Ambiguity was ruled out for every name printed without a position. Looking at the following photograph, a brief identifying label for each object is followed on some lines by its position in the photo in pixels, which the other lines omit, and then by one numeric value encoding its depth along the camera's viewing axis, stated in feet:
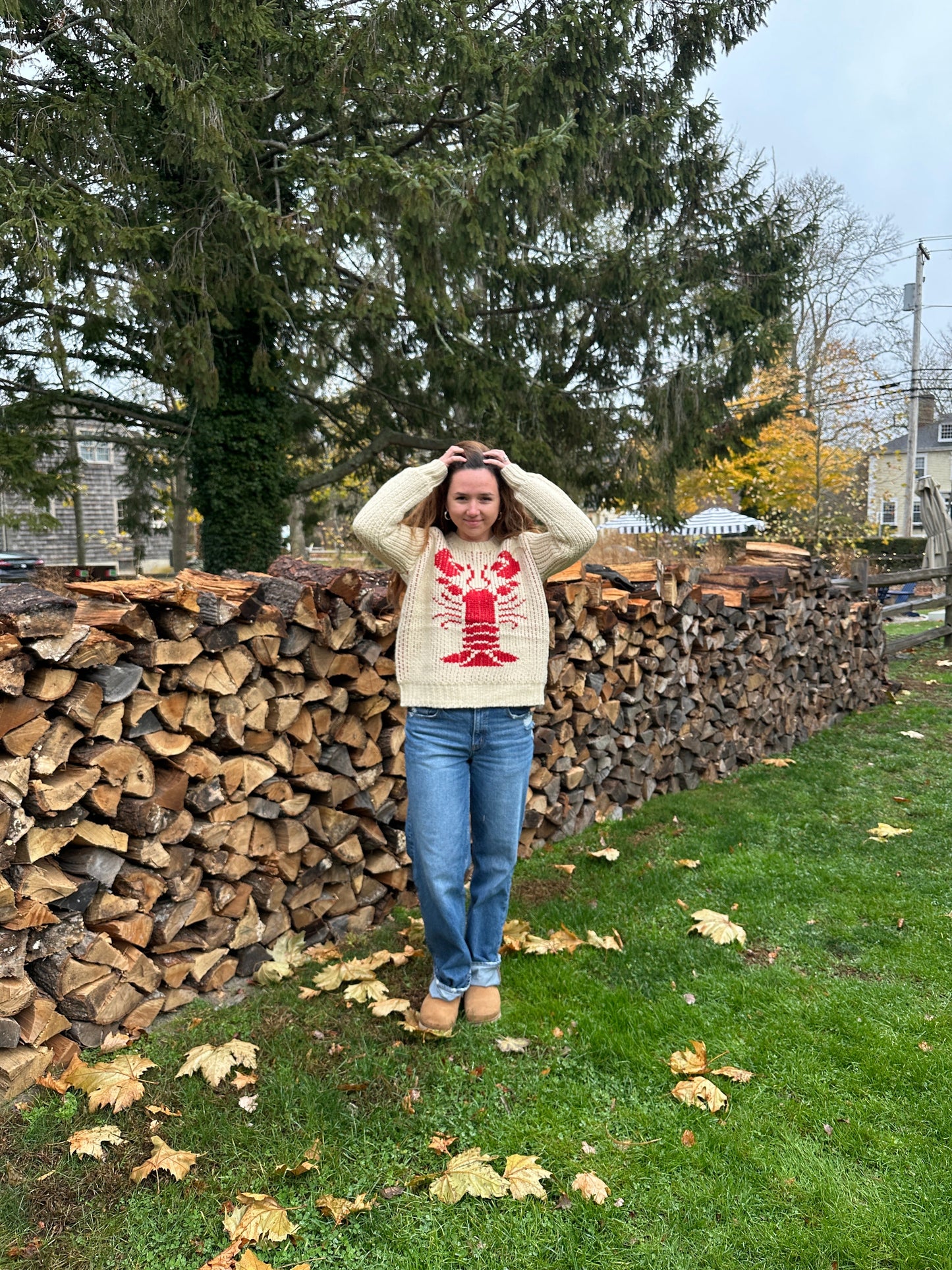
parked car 48.42
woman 8.55
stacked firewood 7.74
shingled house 85.61
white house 132.77
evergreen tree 24.57
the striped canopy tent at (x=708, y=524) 68.54
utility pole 77.87
